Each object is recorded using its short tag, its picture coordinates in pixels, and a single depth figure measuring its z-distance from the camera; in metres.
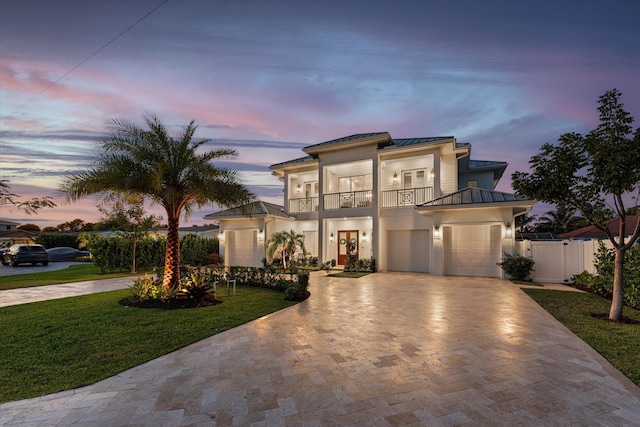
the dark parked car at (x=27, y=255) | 19.23
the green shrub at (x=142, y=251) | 15.77
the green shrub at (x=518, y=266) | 12.45
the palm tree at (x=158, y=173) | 8.18
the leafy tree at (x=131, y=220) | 15.54
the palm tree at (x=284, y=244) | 16.02
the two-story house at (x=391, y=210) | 13.88
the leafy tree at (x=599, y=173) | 5.75
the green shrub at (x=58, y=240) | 28.77
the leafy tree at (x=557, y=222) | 29.27
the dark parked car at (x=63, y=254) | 23.70
